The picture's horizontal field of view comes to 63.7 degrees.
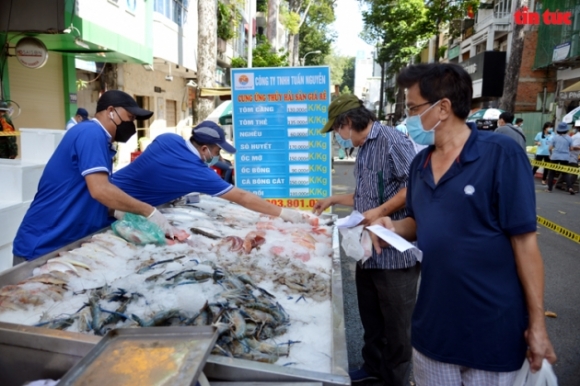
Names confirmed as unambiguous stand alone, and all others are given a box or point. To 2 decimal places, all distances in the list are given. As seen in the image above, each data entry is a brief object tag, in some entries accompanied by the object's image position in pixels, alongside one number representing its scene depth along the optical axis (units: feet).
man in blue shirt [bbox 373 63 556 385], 5.92
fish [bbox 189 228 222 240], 11.82
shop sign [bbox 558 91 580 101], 58.70
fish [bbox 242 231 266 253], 10.83
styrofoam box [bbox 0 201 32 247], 12.91
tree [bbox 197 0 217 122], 36.19
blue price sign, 19.15
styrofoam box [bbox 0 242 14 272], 13.15
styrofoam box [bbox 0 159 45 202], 13.62
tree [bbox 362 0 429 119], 95.76
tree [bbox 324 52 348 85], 227.85
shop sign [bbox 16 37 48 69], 27.45
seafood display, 6.58
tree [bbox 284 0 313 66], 82.94
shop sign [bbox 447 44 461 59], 126.31
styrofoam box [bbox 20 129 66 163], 15.87
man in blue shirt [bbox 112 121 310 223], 12.11
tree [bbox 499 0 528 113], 54.95
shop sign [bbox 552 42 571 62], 67.19
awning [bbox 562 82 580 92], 58.39
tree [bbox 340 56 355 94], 334.48
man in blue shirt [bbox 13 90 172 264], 9.45
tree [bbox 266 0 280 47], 71.20
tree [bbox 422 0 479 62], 72.12
